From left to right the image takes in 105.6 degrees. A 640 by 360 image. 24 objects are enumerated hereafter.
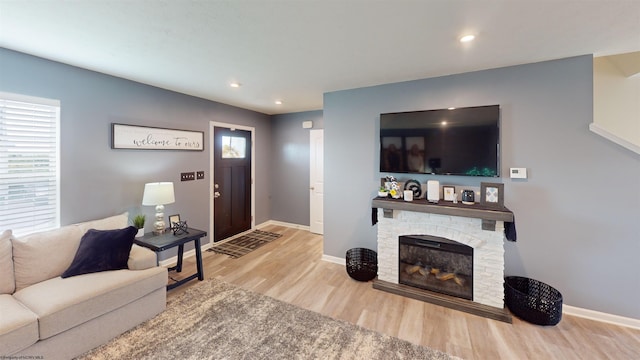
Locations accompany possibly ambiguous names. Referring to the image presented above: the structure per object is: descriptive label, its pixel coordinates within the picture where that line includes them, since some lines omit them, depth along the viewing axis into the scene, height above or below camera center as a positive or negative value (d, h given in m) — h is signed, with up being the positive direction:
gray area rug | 1.91 -1.36
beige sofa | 1.66 -0.92
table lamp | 2.94 -0.23
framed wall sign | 2.95 +0.56
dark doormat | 4.02 -1.16
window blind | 2.22 +0.15
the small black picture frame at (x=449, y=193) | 2.72 -0.16
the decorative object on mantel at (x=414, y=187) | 2.95 -0.10
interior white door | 4.91 +0.00
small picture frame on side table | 3.20 -0.56
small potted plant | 2.91 -0.50
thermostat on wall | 2.50 +0.06
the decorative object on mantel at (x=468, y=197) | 2.63 -0.20
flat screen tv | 2.57 +0.43
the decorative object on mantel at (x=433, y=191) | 2.71 -0.13
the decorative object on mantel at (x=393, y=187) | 2.90 -0.10
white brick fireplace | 2.42 -0.58
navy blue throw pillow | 2.17 -0.67
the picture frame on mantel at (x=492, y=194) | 2.58 -0.16
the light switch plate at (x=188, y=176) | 3.72 +0.05
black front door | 4.31 -0.06
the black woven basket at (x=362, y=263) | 3.04 -1.09
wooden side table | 2.71 -0.72
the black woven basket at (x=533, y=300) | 2.18 -1.15
